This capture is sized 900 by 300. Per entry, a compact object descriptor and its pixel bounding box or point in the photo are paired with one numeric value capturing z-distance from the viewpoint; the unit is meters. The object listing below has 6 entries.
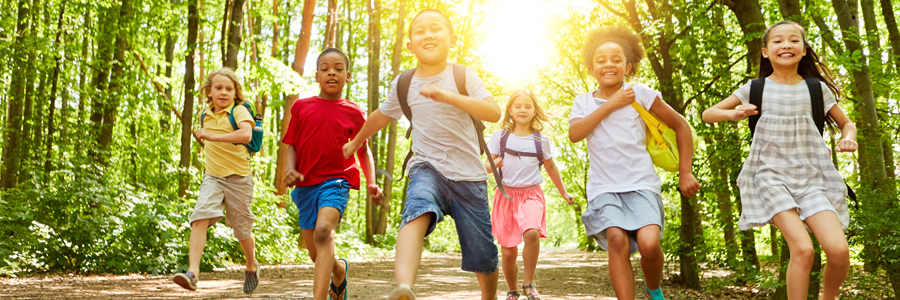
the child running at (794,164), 4.14
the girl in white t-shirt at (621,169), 4.35
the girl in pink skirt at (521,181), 6.72
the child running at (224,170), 6.27
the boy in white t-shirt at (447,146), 4.02
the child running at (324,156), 5.30
